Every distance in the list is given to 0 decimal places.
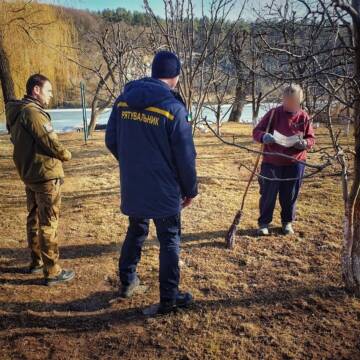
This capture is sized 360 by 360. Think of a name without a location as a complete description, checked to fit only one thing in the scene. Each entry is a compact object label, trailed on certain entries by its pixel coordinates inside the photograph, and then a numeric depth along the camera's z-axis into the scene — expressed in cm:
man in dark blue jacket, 231
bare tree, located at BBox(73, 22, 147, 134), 729
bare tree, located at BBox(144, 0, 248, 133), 482
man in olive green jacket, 286
